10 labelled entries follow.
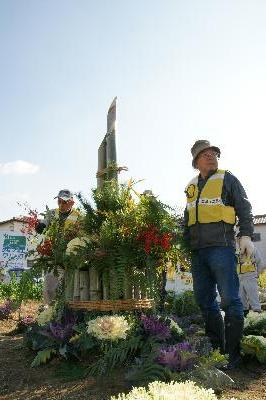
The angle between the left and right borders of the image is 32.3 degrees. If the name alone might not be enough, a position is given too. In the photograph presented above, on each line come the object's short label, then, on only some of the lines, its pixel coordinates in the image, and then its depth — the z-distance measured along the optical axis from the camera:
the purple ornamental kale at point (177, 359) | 3.39
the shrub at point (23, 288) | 4.53
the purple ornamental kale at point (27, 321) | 6.64
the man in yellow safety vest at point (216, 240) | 4.19
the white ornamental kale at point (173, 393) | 1.60
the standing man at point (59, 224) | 4.80
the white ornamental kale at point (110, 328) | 3.85
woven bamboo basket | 4.30
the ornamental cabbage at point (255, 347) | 4.16
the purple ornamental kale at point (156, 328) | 3.97
